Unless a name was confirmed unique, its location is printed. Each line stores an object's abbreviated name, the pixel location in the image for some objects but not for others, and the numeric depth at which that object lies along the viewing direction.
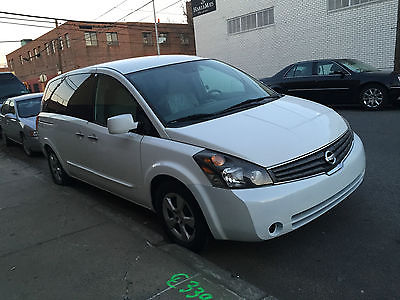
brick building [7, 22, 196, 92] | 35.84
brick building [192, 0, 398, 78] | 14.70
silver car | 8.08
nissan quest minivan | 2.66
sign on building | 21.77
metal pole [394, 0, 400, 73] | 10.95
